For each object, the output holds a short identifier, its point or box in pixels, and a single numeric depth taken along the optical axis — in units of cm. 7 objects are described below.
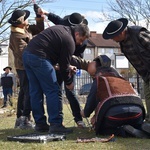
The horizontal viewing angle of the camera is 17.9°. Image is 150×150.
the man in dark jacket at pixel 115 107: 617
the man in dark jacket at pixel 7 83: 2113
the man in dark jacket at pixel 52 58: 652
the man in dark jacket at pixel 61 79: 777
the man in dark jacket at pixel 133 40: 664
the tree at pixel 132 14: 3149
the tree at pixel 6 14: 2873
